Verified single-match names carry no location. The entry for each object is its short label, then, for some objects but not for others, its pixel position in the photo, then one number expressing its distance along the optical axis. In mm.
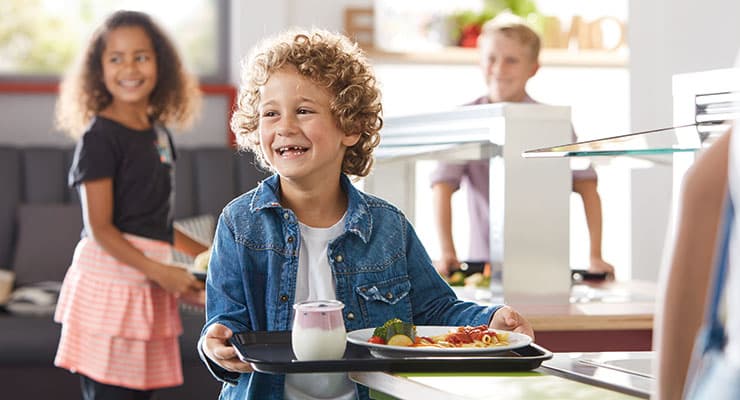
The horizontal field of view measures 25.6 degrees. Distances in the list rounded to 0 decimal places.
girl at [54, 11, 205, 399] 3815
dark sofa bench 4607
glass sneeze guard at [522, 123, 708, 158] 2054
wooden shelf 6189
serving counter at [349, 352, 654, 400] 1899
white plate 2024
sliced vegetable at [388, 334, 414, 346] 2062
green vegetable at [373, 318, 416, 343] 2077
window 5931
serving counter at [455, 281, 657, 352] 2673
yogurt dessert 1999
